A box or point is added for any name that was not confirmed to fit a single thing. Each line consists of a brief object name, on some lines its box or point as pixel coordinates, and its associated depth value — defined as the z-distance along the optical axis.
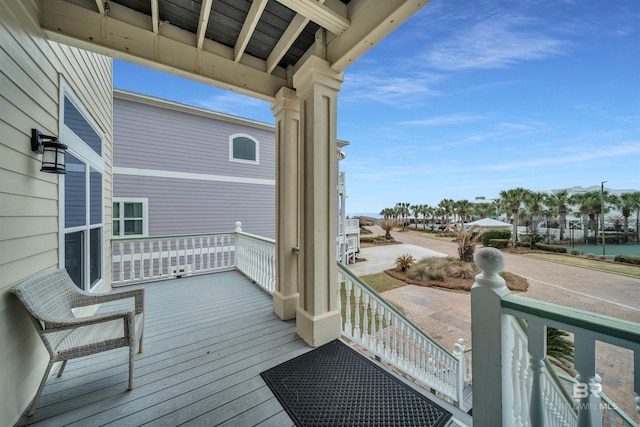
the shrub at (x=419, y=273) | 10.13
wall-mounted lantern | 1.83
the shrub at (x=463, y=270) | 10.34
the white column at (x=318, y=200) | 2.42
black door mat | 1.60
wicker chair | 1.62
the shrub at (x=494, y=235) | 18.72
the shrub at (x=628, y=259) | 12.82
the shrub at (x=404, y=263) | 11.30
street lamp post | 14.65
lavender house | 6.31
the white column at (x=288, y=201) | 3.00
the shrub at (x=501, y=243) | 17.77
